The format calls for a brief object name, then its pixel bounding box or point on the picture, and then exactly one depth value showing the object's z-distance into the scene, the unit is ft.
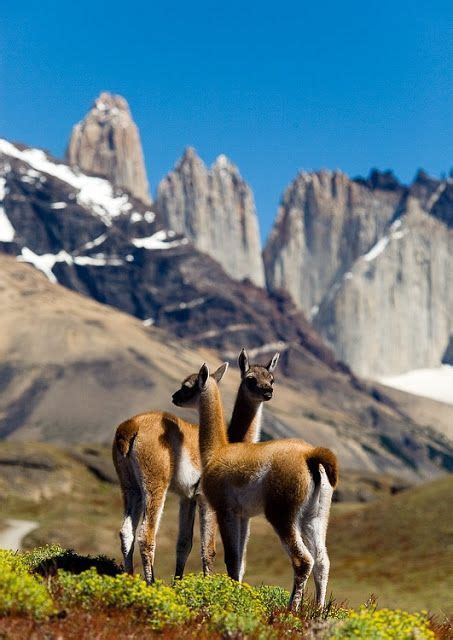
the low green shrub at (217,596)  58.34
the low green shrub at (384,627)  51.21
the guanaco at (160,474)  68.44
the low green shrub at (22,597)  50.34
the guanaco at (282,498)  62.59
